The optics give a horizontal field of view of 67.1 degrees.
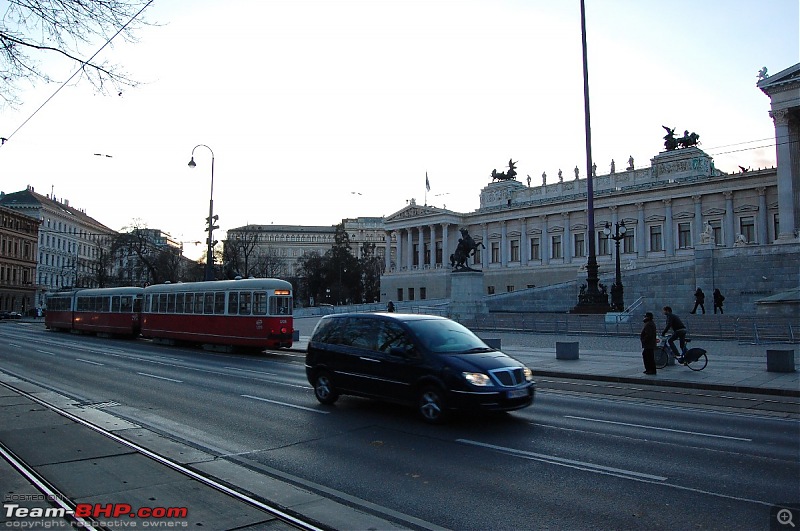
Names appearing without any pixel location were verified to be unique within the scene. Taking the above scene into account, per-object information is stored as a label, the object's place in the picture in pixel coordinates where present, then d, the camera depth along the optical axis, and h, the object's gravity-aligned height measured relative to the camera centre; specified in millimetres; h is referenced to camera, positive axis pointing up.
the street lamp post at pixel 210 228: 34781 +4937
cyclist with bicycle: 17641 -352
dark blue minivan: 9789 -914
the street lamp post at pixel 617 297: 38584 +1091
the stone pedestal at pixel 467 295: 43688 +1366
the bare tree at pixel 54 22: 8586 +4222
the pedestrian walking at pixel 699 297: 38216 +1059
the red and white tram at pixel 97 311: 35719 +127
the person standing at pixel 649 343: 16766 -807
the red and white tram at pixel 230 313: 25000 +6
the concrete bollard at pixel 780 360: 16641 -1263
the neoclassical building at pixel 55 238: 97312 +12976
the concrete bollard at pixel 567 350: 21328 -1276
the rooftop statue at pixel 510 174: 105250 +24274
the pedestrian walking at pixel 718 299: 39447 +1005
